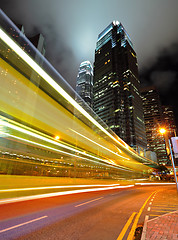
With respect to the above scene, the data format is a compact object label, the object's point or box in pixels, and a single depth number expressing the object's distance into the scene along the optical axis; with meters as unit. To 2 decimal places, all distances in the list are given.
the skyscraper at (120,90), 134.75
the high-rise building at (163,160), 195.88
